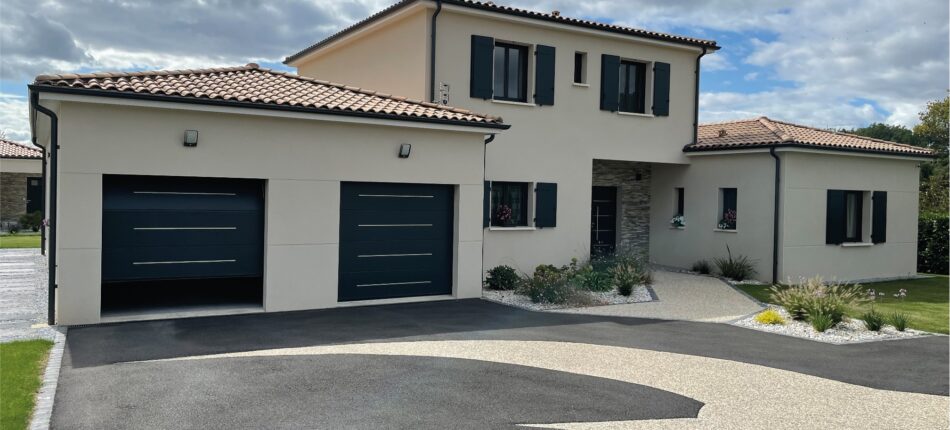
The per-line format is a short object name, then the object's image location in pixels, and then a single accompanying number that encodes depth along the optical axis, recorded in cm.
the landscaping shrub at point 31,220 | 3103
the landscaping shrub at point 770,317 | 1277
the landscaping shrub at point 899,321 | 1241
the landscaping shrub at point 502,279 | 1580
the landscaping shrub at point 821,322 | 1204
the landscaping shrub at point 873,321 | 1228
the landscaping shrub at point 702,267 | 1978
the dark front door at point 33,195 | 3247
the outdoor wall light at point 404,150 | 1353
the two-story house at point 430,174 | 1126
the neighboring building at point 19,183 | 3183
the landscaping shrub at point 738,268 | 1867
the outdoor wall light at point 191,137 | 1135
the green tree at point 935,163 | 3312
